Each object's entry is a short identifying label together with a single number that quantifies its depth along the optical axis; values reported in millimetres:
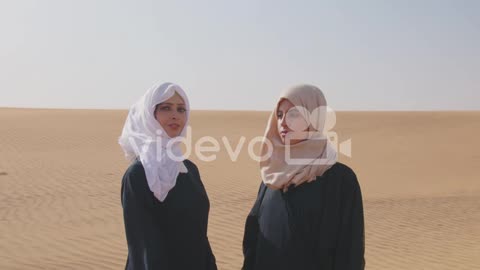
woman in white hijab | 2805
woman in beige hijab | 2770
